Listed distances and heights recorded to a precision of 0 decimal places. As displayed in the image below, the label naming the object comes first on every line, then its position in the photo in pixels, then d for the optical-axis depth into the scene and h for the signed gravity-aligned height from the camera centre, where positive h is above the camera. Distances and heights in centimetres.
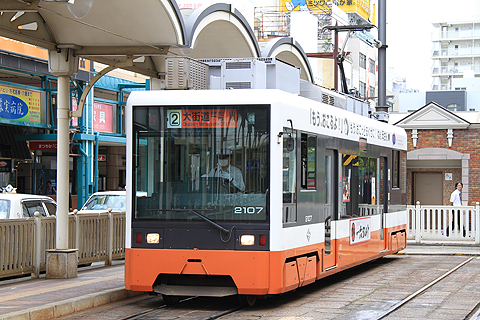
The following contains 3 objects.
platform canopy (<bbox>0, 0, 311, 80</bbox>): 1110 +276
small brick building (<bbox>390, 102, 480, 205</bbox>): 2583 +104
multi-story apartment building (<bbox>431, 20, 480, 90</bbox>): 11500 +2277
